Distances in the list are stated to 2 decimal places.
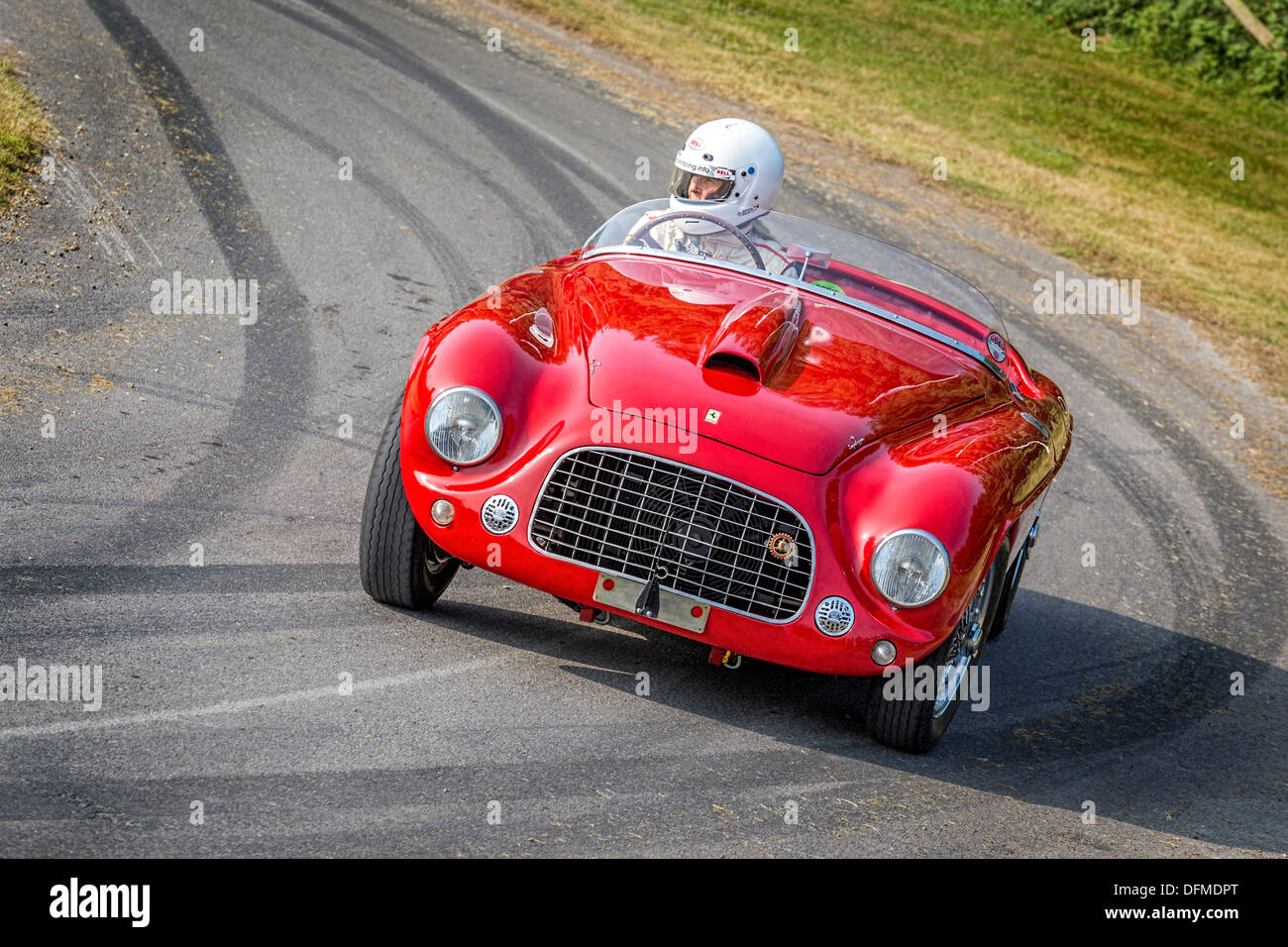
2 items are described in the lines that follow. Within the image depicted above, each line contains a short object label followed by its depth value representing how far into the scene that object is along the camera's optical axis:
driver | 12.91
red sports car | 9.29
